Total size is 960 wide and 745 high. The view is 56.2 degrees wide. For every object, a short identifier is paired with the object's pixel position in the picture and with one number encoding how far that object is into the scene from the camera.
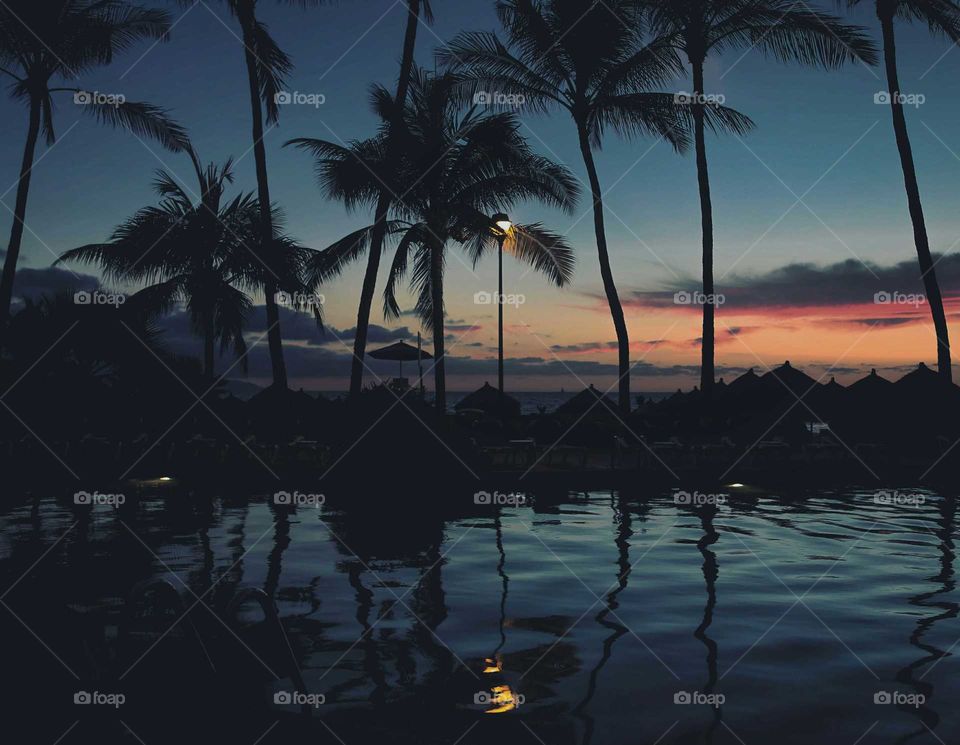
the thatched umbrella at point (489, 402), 33.51
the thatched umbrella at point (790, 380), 26.67
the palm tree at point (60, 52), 21.89
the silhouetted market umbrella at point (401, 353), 32.00
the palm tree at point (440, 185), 26.17
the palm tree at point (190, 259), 27.55
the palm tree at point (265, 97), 23.56
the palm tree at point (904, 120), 23.17
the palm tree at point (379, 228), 24.39
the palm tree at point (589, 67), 26.72
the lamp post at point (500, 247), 21.50
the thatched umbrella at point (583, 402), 27.88
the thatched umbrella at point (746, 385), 27.66
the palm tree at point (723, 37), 23.70
